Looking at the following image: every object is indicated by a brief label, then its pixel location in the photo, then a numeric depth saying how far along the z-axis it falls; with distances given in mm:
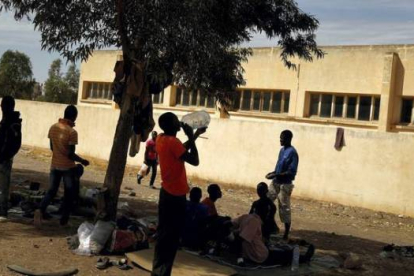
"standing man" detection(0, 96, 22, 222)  7441
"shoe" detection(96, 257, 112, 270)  6215
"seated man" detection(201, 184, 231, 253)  7172
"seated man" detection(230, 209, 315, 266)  6953
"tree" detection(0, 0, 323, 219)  6156
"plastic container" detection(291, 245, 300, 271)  7137
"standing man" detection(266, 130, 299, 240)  8875
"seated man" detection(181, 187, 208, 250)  7180
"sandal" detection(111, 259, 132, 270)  6324
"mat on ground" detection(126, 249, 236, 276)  6289
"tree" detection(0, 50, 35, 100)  40406
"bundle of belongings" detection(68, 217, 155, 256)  6641
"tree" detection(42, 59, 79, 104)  42156
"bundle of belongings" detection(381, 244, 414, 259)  8867
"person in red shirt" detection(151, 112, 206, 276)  5445
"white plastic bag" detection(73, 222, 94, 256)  6613
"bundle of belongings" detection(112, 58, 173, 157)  6895
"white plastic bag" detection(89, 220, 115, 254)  6629
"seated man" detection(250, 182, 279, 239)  7582
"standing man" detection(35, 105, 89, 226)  7453
